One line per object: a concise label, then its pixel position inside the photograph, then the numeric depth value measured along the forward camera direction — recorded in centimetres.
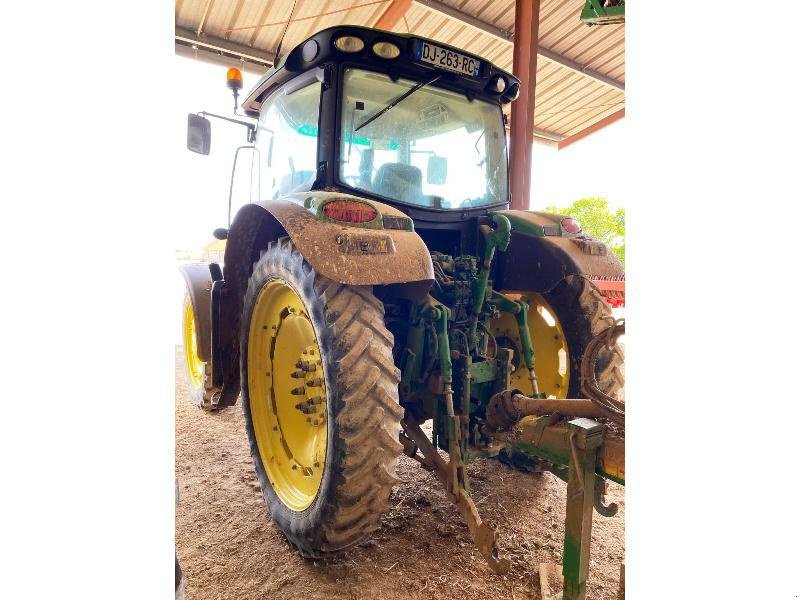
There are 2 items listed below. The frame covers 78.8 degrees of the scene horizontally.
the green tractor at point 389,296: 157
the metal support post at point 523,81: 494
